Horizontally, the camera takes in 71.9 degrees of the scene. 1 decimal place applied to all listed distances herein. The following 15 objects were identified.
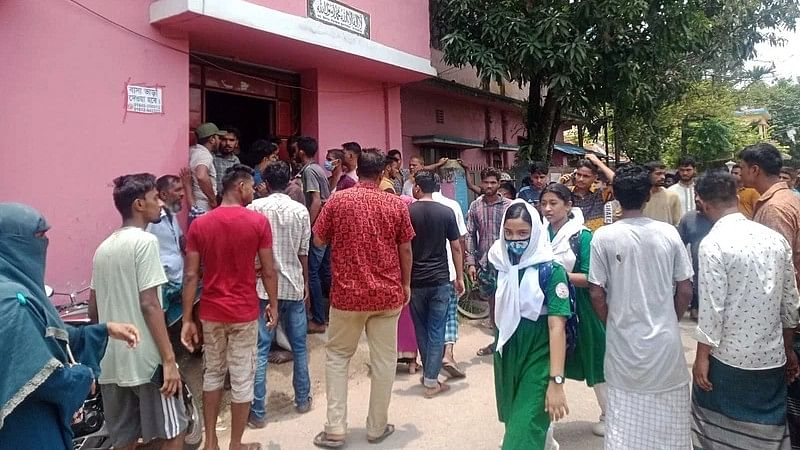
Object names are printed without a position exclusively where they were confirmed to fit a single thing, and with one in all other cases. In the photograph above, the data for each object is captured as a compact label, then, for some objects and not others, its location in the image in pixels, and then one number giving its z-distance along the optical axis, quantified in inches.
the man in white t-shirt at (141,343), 113.7
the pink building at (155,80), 176.9
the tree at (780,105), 1002.7
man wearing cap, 212.8
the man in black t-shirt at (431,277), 187.3
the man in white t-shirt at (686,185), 298.0
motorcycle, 130.1
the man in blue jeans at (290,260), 171.8
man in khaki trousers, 147.4
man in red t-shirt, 138.7
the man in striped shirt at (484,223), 230.1
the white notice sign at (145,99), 201.2
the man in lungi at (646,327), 109.4
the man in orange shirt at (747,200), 224.8
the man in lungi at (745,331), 105.2
